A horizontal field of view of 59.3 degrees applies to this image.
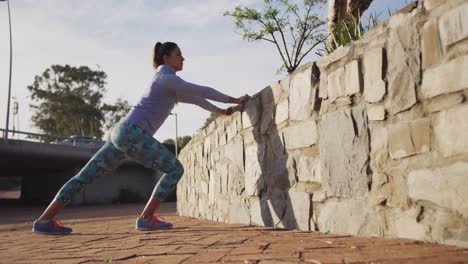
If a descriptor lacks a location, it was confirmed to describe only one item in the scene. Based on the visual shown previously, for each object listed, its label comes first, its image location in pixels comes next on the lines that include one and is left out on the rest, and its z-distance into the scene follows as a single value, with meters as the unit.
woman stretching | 3.40
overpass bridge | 18.05
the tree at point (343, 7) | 6.55
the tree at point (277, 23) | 19.47
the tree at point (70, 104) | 36.28
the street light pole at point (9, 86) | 24.55
